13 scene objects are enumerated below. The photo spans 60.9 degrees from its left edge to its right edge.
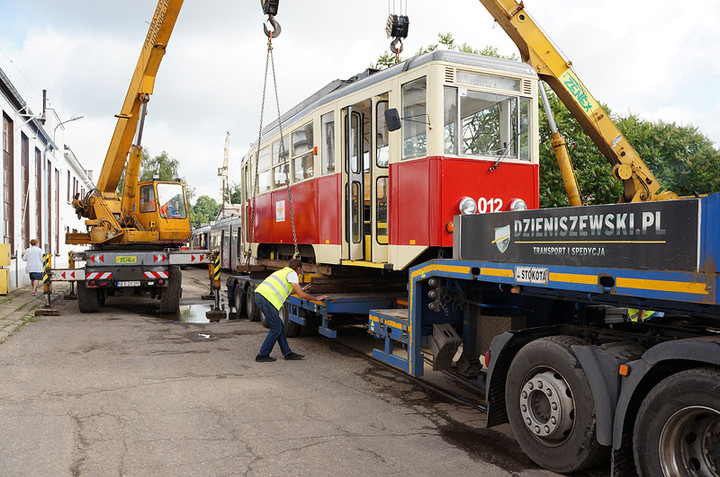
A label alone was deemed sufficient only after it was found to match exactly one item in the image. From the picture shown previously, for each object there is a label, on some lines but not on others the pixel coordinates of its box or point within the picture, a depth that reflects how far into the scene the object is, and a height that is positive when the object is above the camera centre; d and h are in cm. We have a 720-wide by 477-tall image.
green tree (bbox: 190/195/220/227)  11840 +546
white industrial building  1983 +215
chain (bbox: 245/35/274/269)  1225 +54
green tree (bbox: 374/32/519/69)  2083 +635
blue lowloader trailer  336 -71
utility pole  7975 +1090
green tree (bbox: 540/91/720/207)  1747 +224
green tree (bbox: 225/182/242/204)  10319 +717
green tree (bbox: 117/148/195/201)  6881 +782
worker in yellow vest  821 -86
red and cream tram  662 +94
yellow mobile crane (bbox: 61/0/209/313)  1300 +39
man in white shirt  1694 -75
